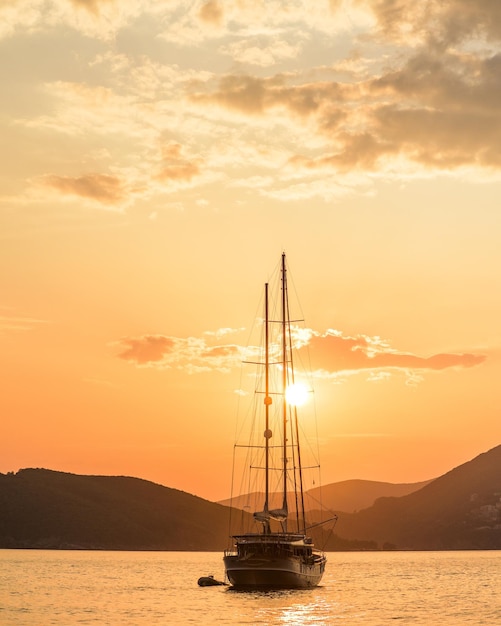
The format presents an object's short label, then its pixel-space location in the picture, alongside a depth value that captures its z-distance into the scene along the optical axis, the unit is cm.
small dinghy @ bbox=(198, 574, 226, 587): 13825
